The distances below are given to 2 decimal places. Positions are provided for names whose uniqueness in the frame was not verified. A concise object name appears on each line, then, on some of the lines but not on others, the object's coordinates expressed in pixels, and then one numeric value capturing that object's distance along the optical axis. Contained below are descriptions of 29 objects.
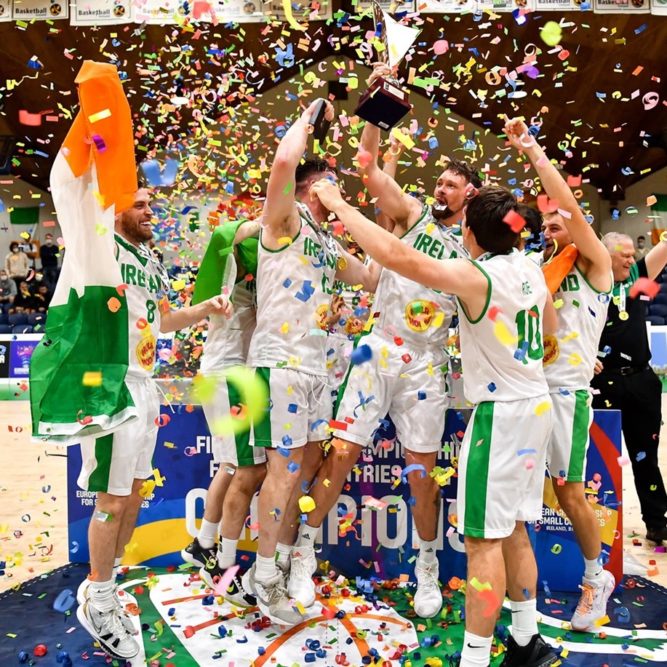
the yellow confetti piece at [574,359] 3.15
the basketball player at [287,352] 3.05
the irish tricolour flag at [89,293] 2.51
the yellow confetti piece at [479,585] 2.34
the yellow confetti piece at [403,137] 3.03
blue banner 3.54
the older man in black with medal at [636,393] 4.11
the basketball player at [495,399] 2.35
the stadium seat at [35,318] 13.11
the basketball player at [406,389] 3.26
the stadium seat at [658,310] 12.83
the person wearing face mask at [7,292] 13.99
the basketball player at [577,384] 3.09
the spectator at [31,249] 15.16
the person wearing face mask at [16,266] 14.23
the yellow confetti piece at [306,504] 3.02
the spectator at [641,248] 14.78
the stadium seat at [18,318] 13.45
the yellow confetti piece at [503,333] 2.42
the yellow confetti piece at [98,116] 2.43
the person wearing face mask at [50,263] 13.34
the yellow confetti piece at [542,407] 2.49
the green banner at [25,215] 16.55
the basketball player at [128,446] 2.76
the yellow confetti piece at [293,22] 3.52
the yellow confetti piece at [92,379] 2.65
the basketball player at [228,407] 3.33
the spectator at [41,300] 13.84
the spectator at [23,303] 13.77
